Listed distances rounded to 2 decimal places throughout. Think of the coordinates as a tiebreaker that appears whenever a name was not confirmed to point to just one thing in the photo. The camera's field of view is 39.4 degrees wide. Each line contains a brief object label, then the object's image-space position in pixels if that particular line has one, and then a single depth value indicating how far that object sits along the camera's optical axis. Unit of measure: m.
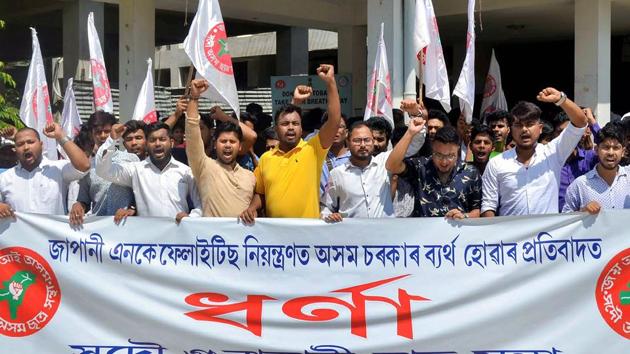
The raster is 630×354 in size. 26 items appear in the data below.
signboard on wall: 12.77
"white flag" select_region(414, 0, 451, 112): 6.46
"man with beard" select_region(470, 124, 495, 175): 5.79
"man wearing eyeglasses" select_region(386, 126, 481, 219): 4.96
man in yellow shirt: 4.97
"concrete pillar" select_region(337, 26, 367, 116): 13.66
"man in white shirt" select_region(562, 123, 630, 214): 5.04
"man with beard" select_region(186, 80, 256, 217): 5.05
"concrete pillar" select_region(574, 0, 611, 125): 10.71
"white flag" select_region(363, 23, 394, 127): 7.17
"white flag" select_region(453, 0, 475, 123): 6.30
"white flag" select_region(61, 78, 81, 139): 8.18
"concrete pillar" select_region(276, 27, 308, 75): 17.31
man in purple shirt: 5.71
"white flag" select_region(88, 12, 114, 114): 7.52
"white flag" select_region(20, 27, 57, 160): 7.27
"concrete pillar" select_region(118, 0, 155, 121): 10.48
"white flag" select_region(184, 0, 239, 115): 5.68
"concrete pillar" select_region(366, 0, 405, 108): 9.38
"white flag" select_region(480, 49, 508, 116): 10.06
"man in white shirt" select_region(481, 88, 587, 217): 5.08
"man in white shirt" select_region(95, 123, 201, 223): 5.22
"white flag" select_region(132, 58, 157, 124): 7.40
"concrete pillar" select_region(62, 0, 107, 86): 13.77
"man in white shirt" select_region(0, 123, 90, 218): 5.53
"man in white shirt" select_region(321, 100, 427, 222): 5.15
